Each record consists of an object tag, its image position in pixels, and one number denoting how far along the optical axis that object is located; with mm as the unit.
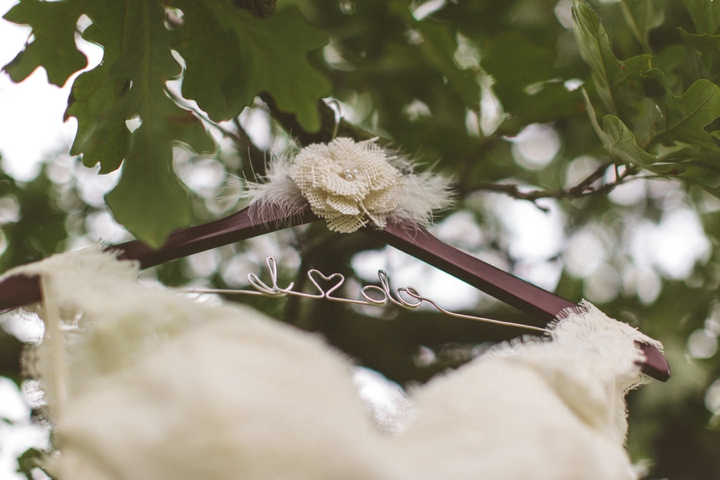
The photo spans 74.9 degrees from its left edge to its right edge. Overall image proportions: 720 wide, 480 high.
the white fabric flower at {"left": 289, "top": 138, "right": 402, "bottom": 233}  616
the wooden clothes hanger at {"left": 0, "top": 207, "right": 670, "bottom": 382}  558
